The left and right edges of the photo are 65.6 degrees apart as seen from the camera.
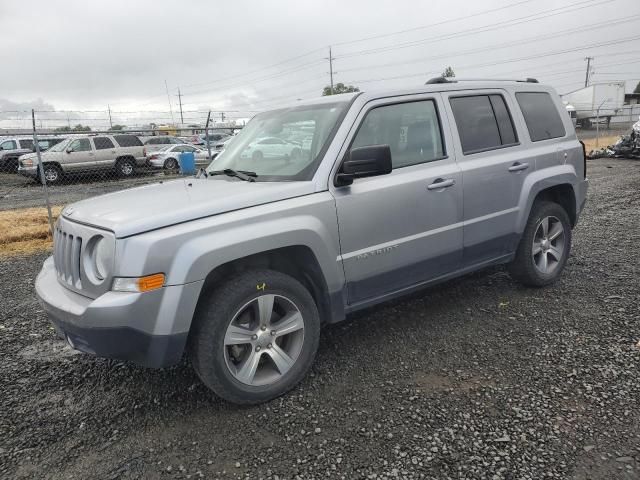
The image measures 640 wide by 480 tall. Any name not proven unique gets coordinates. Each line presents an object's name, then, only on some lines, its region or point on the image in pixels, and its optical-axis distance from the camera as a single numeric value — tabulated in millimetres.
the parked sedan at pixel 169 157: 21125
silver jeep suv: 2658
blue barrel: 11695
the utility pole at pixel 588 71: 83938
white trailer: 45000
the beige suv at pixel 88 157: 18219
